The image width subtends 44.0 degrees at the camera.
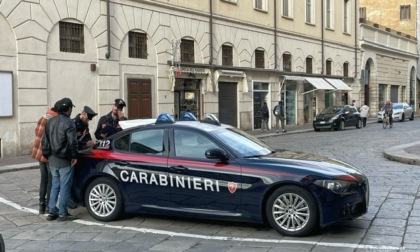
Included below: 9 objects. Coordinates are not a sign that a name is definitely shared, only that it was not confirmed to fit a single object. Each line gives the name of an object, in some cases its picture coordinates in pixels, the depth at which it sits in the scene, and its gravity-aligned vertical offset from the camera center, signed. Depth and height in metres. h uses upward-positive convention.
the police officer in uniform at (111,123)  9.24 -0.29
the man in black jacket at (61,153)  7.18 -0.63
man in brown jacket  7.62 -0.84
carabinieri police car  6.20 -0.94
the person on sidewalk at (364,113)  31.64 -0.56
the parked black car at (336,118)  28.23 -0.76
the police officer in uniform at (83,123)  8.27 -0.25
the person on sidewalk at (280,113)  26.76 -0.42
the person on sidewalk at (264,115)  27.30 -0.53
